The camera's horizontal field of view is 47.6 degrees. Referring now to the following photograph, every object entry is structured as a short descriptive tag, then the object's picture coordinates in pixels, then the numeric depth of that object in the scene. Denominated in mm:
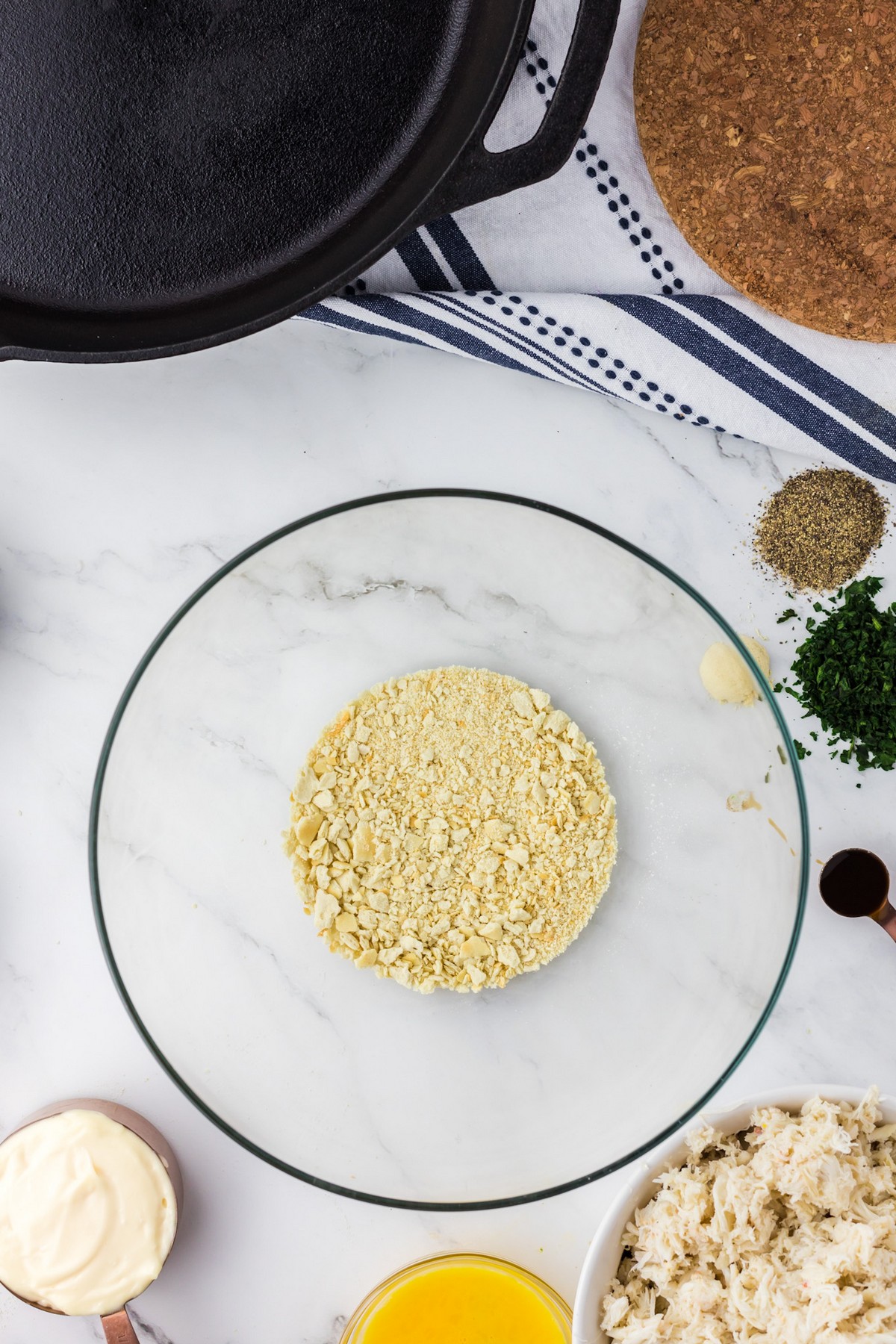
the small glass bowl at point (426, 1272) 1030
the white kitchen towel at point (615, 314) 1045
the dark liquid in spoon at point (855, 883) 1056
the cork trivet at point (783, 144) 984
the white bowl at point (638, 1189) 918
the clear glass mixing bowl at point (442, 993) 1024
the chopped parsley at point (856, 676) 1036
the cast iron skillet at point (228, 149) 845
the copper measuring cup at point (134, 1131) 1040
